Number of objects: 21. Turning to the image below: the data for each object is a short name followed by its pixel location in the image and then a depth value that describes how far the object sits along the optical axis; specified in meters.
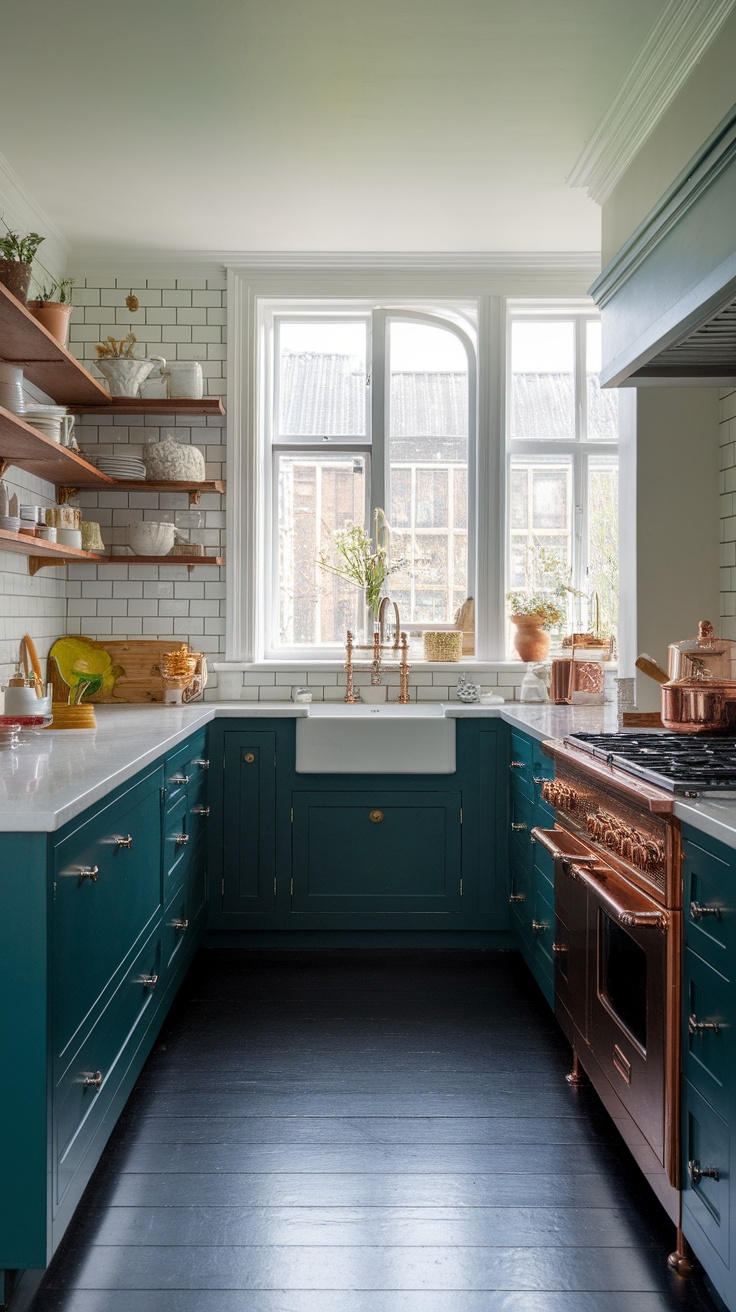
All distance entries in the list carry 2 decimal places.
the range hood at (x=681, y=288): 1.98
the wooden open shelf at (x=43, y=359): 3.11
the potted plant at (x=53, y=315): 3.49
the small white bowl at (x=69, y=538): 3.82
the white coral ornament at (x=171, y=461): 4.40
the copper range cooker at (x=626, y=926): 2.00
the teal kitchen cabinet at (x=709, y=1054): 1.70
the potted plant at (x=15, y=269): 3.08
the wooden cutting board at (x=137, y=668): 4.57
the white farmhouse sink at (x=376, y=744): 4.04
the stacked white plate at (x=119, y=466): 4.36
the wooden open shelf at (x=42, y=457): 3.10
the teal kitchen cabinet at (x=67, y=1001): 1.85
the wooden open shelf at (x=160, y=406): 4.38
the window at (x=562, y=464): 4.77
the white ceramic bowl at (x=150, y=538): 4.39
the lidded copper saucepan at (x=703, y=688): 2.91
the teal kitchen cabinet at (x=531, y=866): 3.30
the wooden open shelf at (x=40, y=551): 3.27
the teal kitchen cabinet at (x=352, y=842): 4.07
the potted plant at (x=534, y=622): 4.61
